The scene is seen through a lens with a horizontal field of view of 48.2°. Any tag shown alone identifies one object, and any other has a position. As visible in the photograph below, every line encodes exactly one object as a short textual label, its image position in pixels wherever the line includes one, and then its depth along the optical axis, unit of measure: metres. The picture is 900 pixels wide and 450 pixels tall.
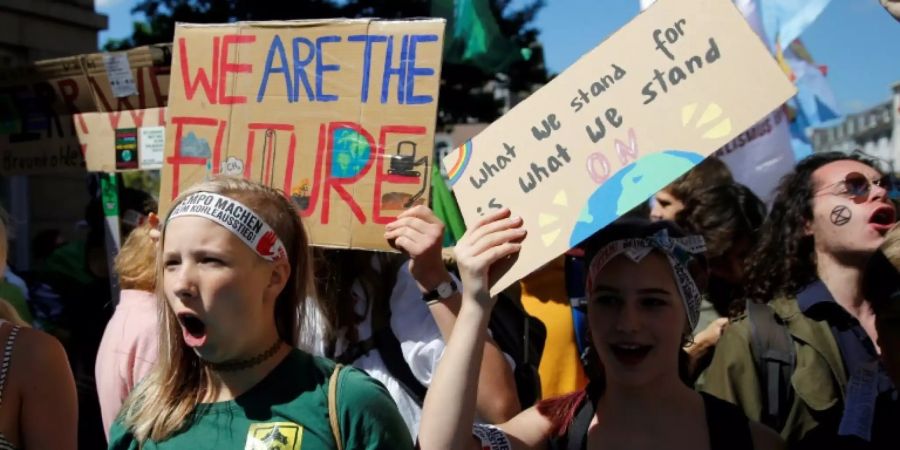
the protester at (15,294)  4.77
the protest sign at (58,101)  4.29
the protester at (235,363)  2.00
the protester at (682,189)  4.24
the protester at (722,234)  3.93
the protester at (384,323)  2.91
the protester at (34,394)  2.49
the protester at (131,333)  3.24
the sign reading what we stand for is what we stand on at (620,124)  2.05
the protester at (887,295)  2.28
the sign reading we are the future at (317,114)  2.66
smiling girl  2.14
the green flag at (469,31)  7.06
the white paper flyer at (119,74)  4.28
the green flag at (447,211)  4.70
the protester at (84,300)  4.80
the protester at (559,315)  3.60
